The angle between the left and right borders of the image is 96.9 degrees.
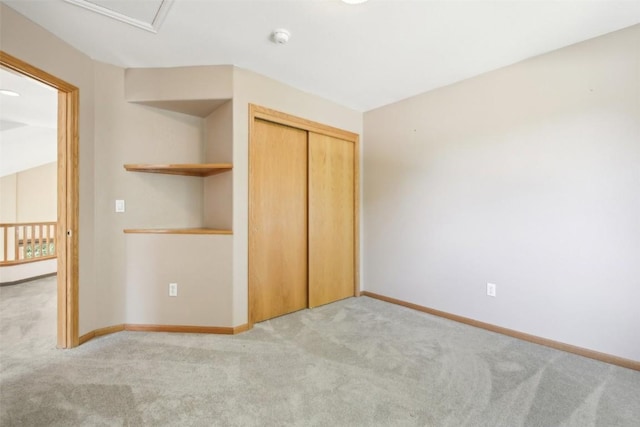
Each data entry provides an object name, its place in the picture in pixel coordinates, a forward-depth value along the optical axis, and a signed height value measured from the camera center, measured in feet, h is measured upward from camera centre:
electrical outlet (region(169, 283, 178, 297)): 8.33 -2.20
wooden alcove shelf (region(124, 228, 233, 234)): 8.28 -0.48
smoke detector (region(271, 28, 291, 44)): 6.56 +4.22
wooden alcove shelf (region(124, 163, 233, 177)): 8.02 +1.36
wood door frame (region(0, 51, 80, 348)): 7.20 +0.03
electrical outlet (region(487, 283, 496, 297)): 8.45 -2.28
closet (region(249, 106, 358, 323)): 9.07 +0.01
